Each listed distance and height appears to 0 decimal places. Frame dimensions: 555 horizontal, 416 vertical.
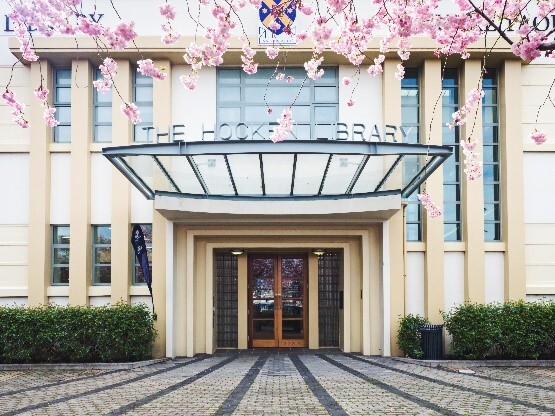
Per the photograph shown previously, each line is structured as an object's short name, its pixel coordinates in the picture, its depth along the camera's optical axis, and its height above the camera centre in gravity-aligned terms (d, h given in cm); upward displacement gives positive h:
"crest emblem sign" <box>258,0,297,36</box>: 1467 +555
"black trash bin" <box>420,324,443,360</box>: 1391 -159
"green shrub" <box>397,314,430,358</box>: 1405 -151
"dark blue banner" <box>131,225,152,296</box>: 1403 +37
